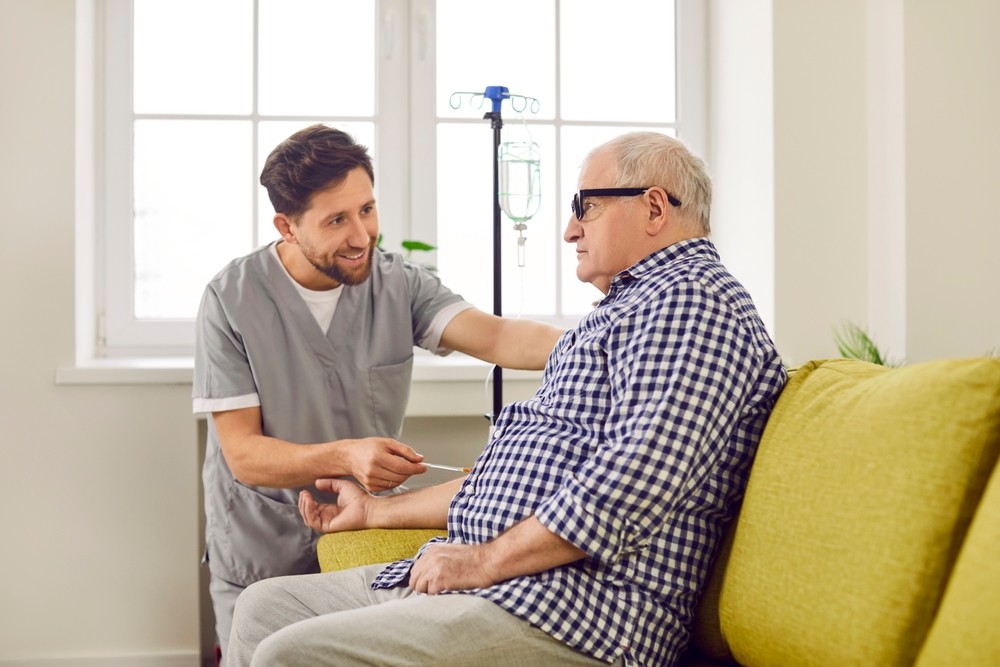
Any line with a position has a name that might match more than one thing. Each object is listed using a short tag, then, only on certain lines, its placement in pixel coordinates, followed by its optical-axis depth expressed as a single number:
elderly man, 1.33
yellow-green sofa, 1.05
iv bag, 2.52
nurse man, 2.12
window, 2.88
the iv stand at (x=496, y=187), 2.42
